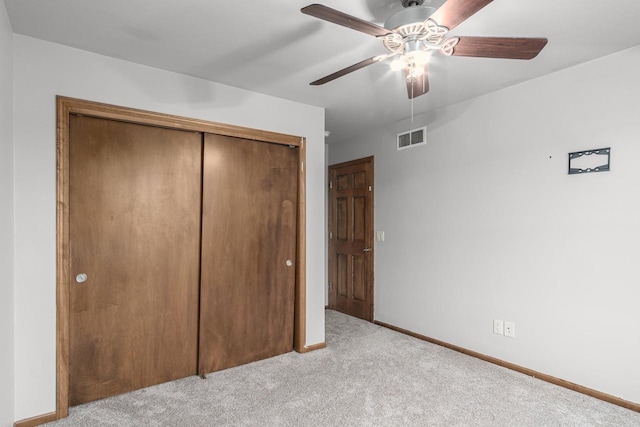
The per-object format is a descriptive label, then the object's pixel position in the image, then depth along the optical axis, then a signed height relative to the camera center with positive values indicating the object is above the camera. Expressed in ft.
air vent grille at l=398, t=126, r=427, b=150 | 12.23 +2.72
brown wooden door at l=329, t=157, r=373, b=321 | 14.38 -1.05
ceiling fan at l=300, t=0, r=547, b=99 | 4.46 +2.54
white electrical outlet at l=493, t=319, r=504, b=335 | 9.89 -3.23
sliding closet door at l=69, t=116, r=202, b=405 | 7.73 -0.95
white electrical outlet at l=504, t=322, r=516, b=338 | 9.62 -3.22
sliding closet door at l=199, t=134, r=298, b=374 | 9.37 -1.06
